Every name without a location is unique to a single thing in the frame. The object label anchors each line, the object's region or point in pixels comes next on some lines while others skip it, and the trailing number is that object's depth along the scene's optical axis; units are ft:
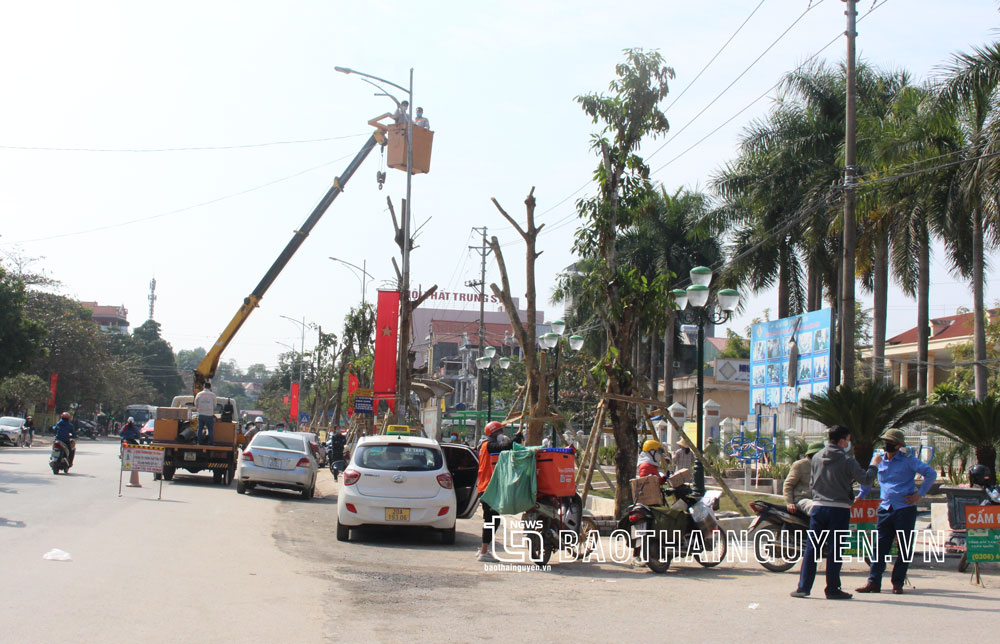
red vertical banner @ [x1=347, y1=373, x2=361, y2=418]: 161.21
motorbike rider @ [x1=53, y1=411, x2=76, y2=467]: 82.69
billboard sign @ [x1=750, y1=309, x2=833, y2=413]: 80.74
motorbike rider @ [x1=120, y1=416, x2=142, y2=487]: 81.33
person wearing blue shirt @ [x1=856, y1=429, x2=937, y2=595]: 32.35
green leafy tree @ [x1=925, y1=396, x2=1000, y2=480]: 42.88
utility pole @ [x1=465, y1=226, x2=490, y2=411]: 154.51
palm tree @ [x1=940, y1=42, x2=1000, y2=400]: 69.87
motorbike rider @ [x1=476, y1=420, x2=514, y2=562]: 39.73
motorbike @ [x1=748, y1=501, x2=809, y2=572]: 37.19
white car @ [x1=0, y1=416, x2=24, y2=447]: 155.06
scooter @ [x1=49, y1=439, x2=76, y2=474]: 82.58
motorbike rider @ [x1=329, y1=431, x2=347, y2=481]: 108.06
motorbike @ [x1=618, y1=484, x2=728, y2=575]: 37.76
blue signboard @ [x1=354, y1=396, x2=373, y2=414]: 102.53
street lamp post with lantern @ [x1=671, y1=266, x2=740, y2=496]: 53.36
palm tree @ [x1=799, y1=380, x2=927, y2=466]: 45.91
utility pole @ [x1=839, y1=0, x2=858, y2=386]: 58.03
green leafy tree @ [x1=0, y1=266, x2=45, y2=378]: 148.25
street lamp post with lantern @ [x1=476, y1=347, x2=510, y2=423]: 101.39
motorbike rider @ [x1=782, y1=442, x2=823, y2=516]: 36.40
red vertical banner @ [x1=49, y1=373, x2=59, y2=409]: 237.66
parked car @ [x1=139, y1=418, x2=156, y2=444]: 116.13
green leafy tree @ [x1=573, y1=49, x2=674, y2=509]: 50.47
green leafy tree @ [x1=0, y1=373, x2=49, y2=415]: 215.10
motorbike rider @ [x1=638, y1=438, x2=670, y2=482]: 39.04
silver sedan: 69.21
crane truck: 82.38
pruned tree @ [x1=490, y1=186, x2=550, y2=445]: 63.10
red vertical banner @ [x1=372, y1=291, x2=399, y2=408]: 98.27
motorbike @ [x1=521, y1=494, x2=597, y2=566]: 38.73
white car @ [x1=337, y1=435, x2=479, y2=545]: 44.29
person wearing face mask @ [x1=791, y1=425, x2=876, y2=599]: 30.23
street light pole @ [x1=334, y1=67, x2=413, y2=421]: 94.63
